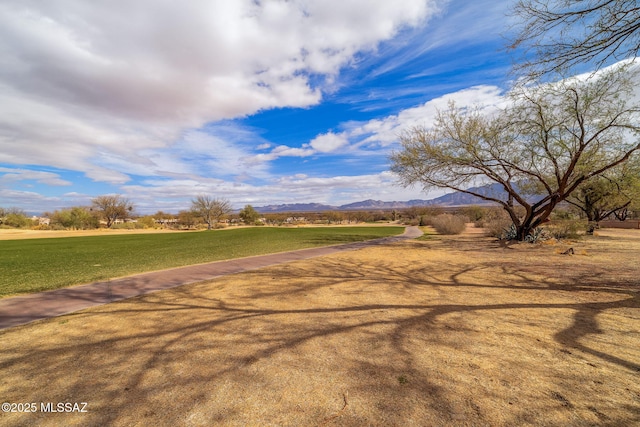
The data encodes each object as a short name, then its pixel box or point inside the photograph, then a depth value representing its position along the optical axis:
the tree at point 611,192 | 12.82
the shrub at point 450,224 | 24.39
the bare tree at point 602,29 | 4.84
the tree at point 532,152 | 10.66
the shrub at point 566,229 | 14.76
